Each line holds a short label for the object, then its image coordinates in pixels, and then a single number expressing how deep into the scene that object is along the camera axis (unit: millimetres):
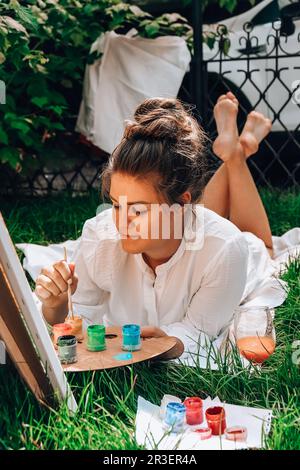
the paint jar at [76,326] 2209
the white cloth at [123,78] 4441
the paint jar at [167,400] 1964
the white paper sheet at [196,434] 1765
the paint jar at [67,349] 2008
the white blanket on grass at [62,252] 3242
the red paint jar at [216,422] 1842
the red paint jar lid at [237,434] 1800
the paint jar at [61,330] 2154
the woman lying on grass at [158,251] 2275
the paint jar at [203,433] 1813
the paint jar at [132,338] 2090
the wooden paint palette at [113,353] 1998
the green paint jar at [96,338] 2082
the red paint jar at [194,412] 1877
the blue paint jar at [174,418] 1826
